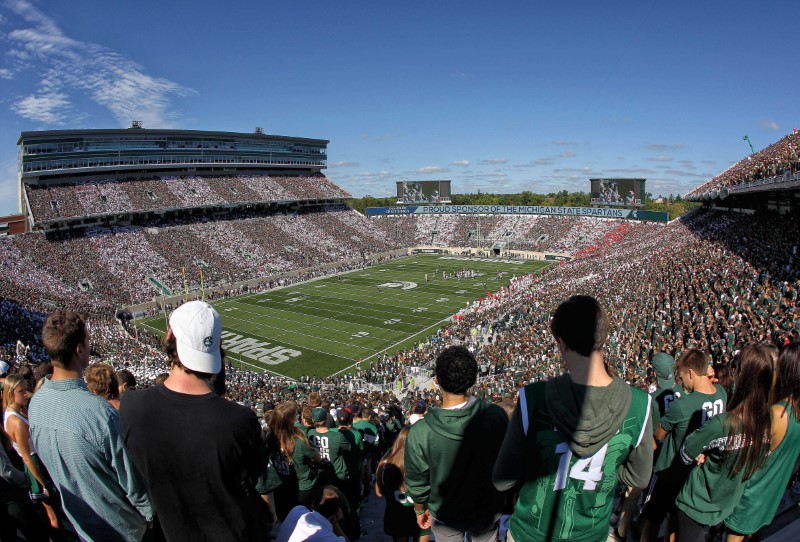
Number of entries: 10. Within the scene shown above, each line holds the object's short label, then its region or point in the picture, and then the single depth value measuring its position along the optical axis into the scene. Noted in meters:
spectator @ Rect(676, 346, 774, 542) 2.90
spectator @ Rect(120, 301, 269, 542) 2.09
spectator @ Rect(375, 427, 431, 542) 3.84
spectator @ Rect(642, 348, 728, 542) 3.49
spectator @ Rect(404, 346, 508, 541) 2.92
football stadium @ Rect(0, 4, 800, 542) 2.27
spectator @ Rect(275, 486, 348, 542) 2.27
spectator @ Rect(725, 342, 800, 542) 2.92
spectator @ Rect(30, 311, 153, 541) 2.64
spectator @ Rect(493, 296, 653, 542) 2.22
